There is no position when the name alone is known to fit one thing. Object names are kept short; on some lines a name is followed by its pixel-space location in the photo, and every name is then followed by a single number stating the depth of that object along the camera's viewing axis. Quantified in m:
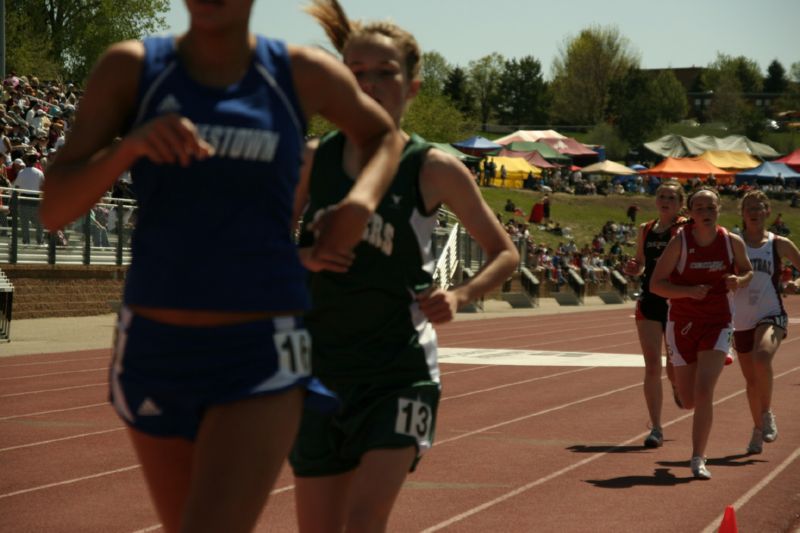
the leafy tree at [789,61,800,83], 188.50
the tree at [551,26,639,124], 129.50
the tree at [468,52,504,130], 138.88
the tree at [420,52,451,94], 130.38
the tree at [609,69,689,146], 115.75
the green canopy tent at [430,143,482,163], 54.71
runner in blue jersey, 2.91
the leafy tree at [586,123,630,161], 113.31
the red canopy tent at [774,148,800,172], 75.19
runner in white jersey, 10.20
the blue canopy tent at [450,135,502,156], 63.26
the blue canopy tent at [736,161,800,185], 71.94
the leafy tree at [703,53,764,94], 168.75
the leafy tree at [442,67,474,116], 125.56
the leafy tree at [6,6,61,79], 62.56
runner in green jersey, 4.12
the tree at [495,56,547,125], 139.38
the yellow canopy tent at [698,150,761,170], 74.75
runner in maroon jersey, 9.10
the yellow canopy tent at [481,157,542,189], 65.88
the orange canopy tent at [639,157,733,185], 65.31
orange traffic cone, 6.08
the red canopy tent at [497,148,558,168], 70.44
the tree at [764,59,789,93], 182.12
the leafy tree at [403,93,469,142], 84.56
